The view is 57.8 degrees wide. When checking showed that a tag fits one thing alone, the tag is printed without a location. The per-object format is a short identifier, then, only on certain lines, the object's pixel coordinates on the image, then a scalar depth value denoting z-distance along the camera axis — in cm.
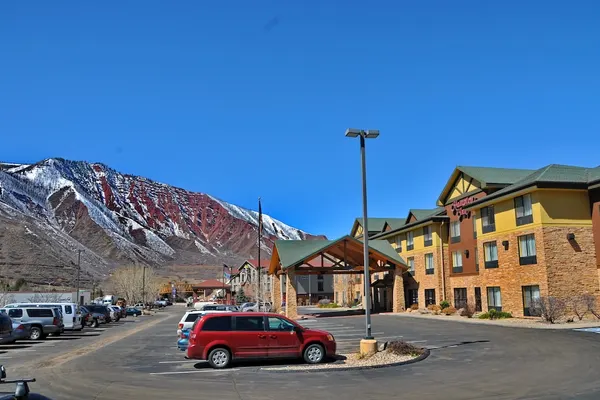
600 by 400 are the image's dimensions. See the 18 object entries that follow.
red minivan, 1585
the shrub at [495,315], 3594
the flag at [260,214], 3982
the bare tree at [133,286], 9388
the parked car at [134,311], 6912
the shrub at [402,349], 1730
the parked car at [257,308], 4986
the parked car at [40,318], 2894
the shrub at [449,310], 4328
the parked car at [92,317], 3991
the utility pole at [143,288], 9256
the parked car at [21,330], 2543
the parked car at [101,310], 4511
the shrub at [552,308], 3030
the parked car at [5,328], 2123
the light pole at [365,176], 1831
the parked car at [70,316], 3359
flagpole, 3988
